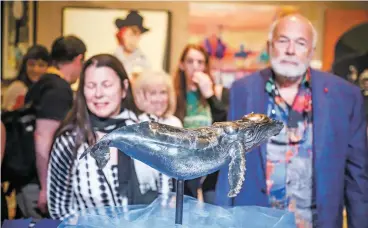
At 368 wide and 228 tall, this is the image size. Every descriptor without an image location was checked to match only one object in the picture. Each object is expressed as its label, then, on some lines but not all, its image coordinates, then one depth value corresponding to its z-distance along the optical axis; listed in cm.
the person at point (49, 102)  167
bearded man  137
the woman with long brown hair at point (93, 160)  140
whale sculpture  86
